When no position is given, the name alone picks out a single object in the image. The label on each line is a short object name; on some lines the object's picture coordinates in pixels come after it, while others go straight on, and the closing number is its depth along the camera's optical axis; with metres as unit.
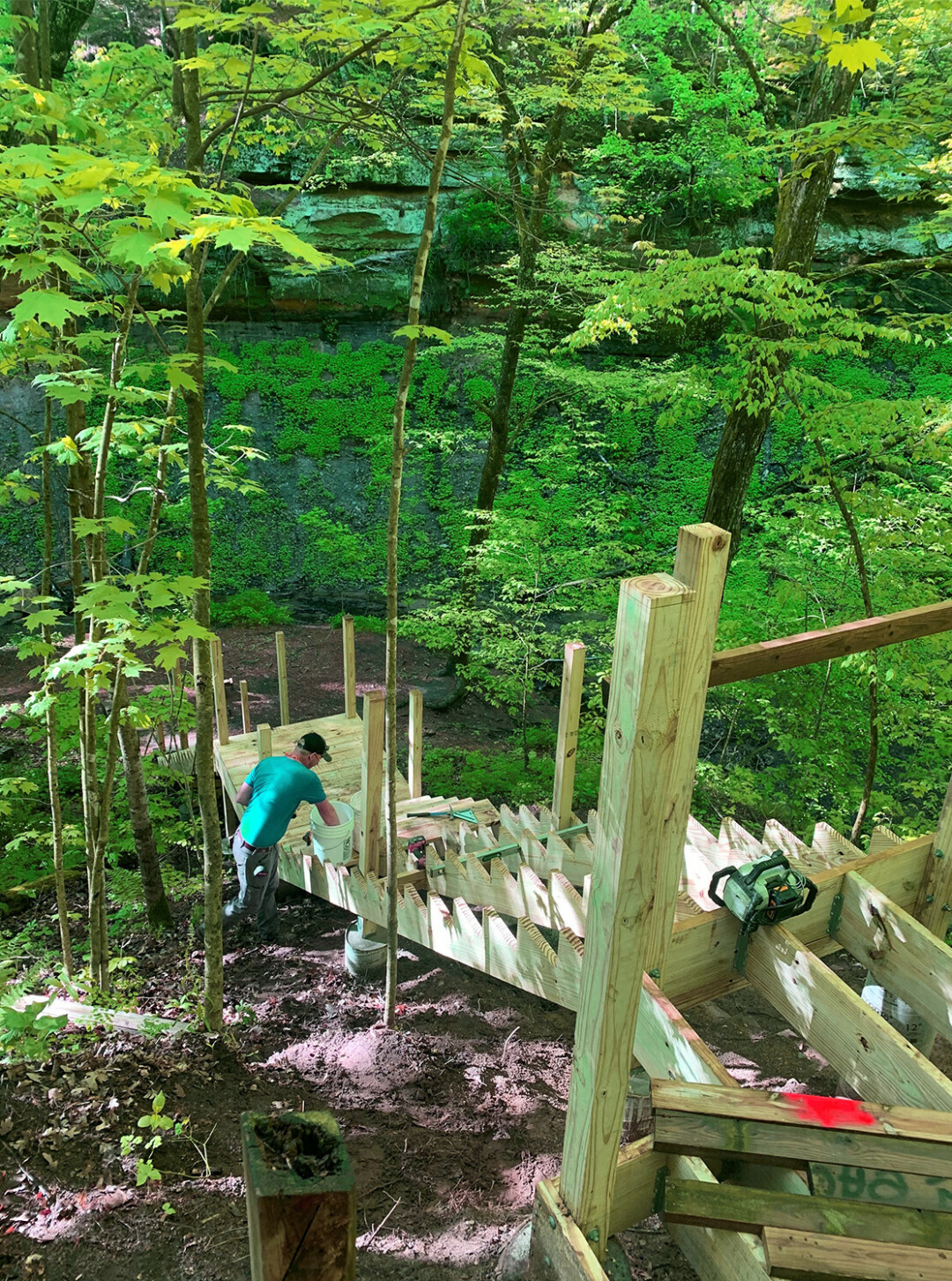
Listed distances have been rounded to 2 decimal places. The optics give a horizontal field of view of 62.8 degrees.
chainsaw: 2.44
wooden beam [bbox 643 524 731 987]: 1.54
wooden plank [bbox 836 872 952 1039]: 2.51
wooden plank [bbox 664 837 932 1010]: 2.44
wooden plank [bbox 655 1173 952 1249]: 1.71
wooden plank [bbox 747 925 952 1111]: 2.08
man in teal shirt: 5.14
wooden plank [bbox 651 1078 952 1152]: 1.75
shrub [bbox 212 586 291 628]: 14.87
